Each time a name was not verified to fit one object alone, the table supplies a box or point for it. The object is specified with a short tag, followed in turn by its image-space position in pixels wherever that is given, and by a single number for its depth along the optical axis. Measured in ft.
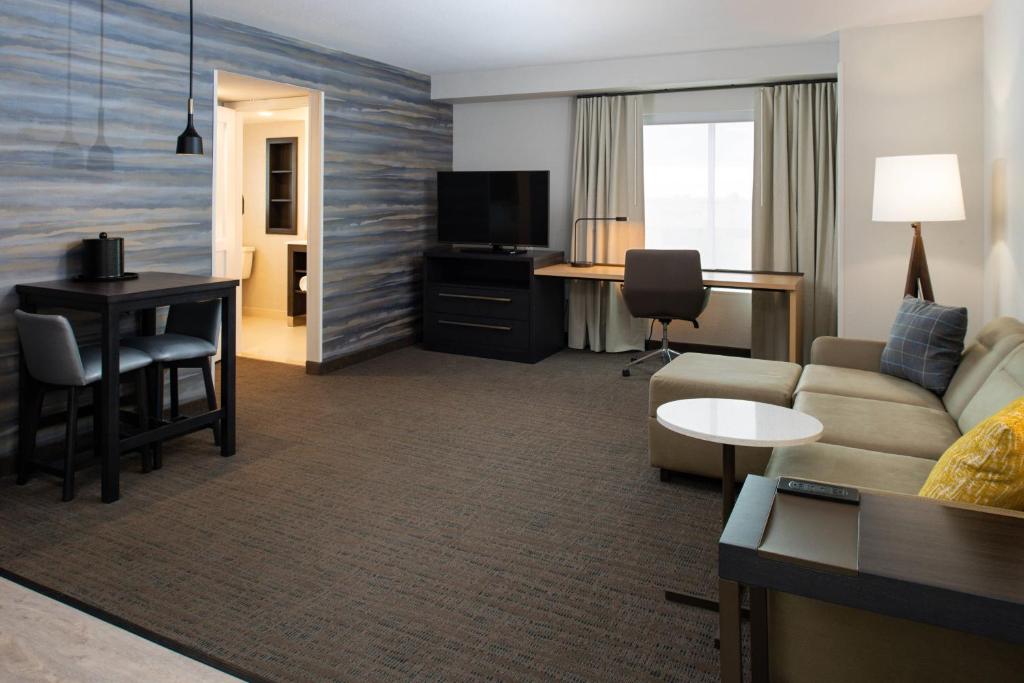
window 19.02
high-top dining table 9.77
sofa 4.48
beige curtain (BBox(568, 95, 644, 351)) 19.74
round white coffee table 7.01
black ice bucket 11.32
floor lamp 12.37
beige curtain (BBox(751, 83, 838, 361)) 17.54
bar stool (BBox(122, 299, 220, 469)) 11.24
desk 15.90
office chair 16.48
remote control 5.04
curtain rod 17.42
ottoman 10.15
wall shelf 24.31
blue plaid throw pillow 10.31
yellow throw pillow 4.78
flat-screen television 19.78
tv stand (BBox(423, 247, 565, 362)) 19.02
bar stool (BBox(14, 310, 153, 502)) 9.76
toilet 24.93
